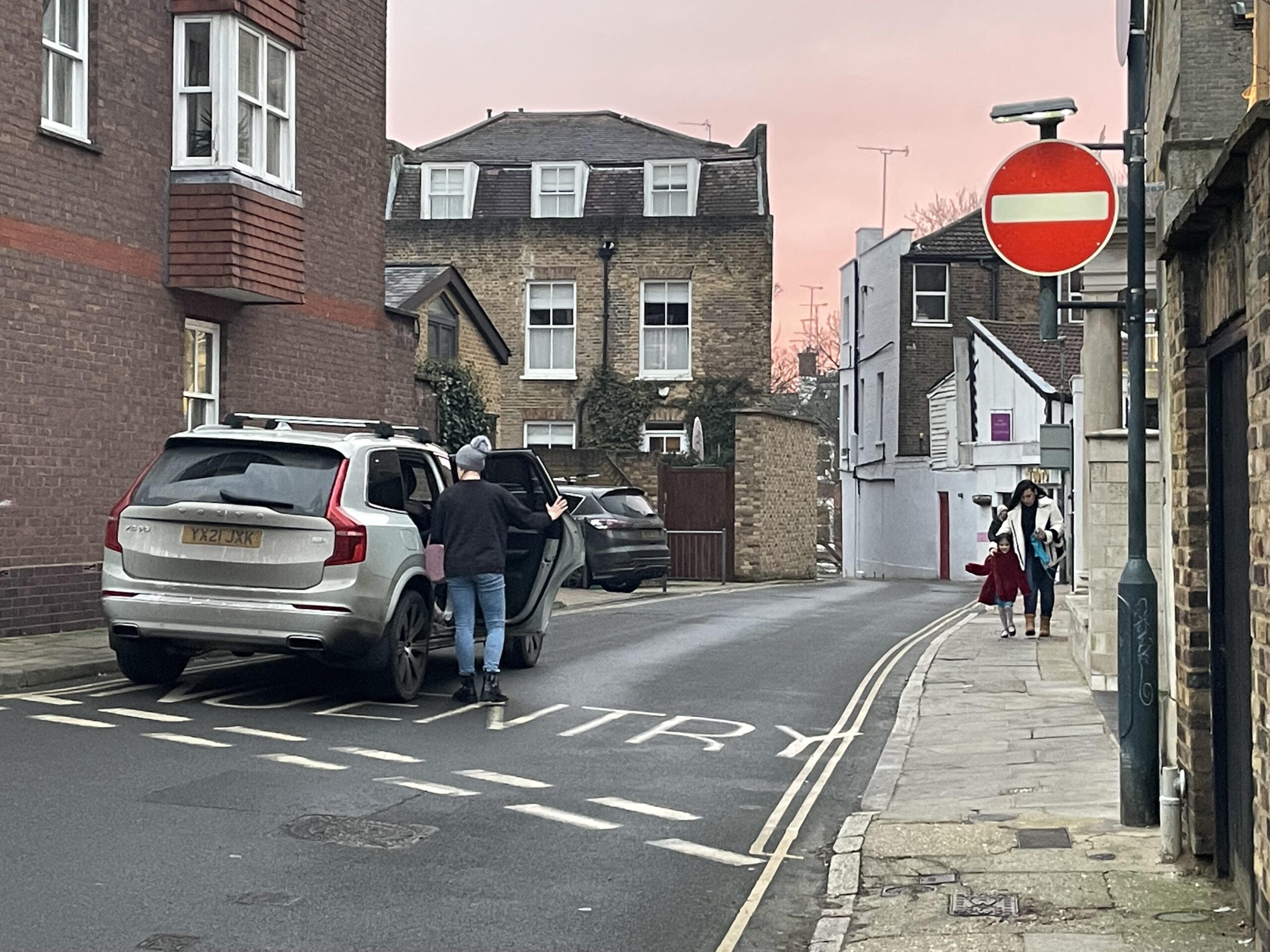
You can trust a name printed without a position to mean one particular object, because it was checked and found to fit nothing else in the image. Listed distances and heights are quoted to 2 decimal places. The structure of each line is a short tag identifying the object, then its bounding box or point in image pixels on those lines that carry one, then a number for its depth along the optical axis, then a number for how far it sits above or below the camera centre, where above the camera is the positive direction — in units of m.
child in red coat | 18.45 -0.60
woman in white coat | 18.16 -0.11
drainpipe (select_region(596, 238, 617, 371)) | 40.38 +6.92
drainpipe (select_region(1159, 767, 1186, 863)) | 6.60 -1.17
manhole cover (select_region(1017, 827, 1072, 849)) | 7.09 -1.40
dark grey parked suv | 25.44 -0.13
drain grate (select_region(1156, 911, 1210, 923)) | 5.74 -1.40
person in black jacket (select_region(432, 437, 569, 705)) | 11.39 -0.16
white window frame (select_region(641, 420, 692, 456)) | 40.28 +2.46
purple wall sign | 42.06 +2.72
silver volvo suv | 10.76 -0.22
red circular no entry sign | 7.92 +1.62
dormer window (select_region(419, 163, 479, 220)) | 42.41 +9.03
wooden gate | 33.62 +0.27
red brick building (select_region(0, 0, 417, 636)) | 15.13 +3.11
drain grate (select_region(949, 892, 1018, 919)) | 6.01 -1.44
